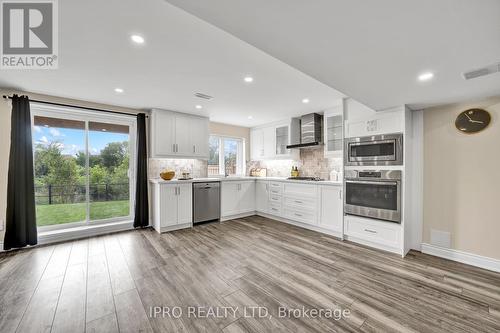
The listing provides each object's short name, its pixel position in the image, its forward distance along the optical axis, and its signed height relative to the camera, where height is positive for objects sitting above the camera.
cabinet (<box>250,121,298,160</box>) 4.77 +0.61
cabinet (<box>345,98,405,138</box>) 2.83 +0.68
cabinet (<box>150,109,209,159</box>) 4.02 +0.67
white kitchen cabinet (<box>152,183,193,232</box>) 3.75 -0.80
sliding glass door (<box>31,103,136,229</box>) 3.41 +0.00
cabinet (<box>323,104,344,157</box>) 3.69 +0.65
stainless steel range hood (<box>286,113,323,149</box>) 4.19 +0.74
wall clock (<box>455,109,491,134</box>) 2.48 +0.57
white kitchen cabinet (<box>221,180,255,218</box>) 4.57 -0.78
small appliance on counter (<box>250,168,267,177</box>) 5.62 -0.19
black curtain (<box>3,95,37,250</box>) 2.93 -0.24
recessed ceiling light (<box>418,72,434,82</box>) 1.85 +0.85
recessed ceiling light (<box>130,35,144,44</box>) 1.71 +1.13
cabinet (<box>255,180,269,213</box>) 4.81 -0.78
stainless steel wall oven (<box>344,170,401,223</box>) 2.81 -0.45
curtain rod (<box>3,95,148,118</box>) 3.13 +1.05
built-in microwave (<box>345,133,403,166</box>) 2.81 +0.23
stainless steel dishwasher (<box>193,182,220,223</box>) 4.17 -0.78
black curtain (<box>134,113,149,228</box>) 3.95 -0.28
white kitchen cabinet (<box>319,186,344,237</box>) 3.43 -0.80
